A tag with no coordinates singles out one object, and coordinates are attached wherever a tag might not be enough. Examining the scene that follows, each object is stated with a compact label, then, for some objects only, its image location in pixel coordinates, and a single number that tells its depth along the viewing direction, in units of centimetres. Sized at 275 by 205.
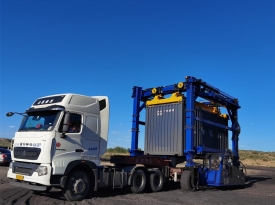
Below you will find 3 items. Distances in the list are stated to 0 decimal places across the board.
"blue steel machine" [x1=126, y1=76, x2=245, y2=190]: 931
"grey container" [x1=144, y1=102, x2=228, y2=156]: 972
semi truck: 647
